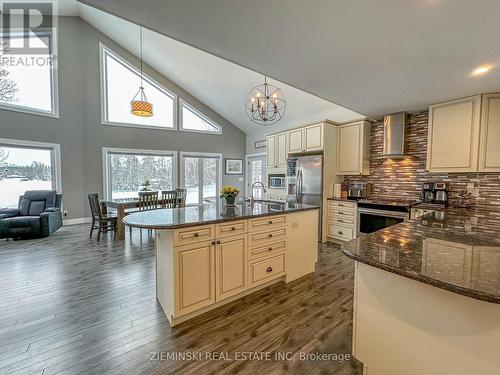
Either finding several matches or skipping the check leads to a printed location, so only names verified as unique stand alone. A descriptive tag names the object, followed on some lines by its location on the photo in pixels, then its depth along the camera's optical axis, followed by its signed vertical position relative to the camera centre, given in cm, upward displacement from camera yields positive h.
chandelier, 531 +201
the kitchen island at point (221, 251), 195 -76
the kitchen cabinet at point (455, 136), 301 +62
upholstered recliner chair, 443 -86
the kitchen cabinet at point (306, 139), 436 +81
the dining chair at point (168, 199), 491 -49
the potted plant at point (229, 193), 279 -20
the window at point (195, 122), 720 +183
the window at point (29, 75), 498 +234
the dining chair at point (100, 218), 446 -85
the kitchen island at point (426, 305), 94 -61
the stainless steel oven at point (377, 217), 341 -63
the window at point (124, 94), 612 +239
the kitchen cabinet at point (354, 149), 423 +58
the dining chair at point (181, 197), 517 -47
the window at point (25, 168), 495 +16
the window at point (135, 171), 623 +16
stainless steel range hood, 378 +76
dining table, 449 -63
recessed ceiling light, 228 +115
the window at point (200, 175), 724 +6
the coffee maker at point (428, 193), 353 -22
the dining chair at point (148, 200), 458 -49
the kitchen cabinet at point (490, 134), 289 +60
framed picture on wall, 787 +39
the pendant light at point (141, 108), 407 +125
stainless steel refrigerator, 441 -2
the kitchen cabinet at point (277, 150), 521 +68
